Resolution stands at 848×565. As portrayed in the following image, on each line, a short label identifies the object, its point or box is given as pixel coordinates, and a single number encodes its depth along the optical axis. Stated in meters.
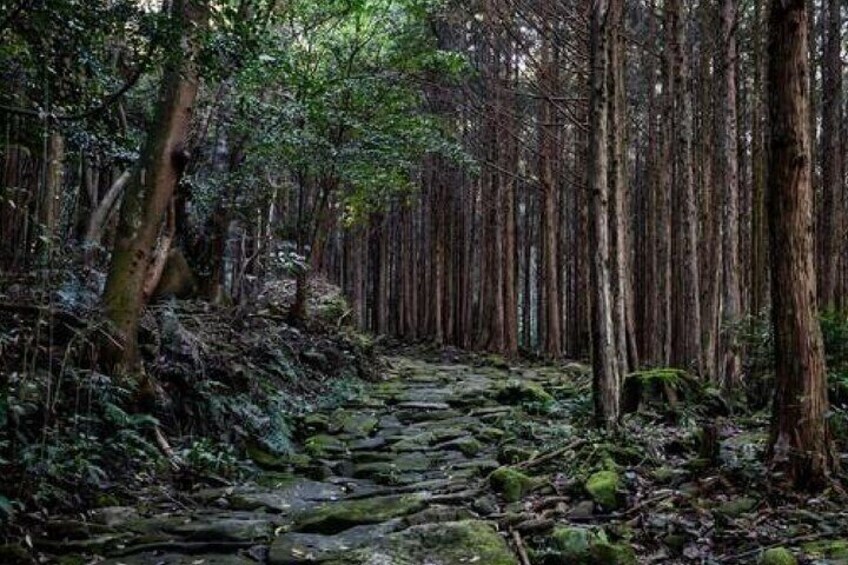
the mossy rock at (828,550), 4.04
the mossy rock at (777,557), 3.97
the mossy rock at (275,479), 6.68
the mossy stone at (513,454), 7.15
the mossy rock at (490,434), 8.62
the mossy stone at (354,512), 5.30
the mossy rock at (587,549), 4.35
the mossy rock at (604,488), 5.45
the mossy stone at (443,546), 4.55
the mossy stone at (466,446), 7.96
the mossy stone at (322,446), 7.96
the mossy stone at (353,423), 9.01
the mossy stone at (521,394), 11.10
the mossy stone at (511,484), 6.01
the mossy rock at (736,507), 4.87
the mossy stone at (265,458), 7.32
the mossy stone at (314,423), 8.96
